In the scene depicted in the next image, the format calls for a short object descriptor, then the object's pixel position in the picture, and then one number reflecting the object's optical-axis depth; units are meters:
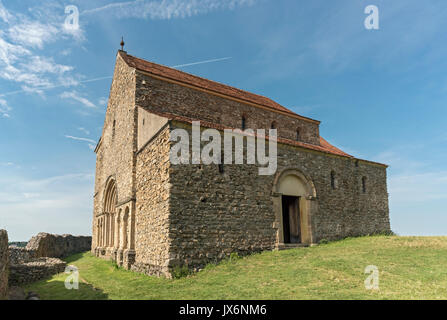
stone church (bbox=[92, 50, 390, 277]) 11.25
